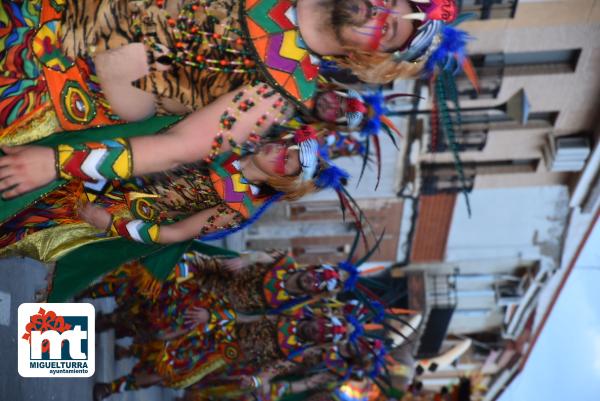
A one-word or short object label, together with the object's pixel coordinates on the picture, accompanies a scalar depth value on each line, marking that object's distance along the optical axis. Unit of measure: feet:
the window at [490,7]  36.01
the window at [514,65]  39.14
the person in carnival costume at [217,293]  22.27
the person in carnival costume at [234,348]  23.99
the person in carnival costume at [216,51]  9.64
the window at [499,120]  42.16
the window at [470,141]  42.45
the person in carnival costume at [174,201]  12.35
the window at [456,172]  45.44
